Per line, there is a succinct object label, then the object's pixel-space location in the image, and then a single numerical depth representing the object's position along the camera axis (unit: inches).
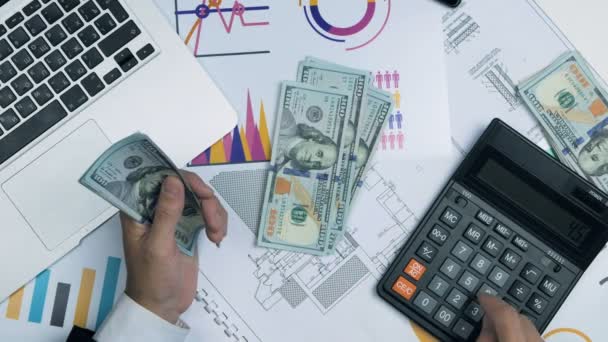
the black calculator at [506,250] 25.8
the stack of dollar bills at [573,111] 27.3
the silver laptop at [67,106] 24.5
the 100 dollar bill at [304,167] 26.5
